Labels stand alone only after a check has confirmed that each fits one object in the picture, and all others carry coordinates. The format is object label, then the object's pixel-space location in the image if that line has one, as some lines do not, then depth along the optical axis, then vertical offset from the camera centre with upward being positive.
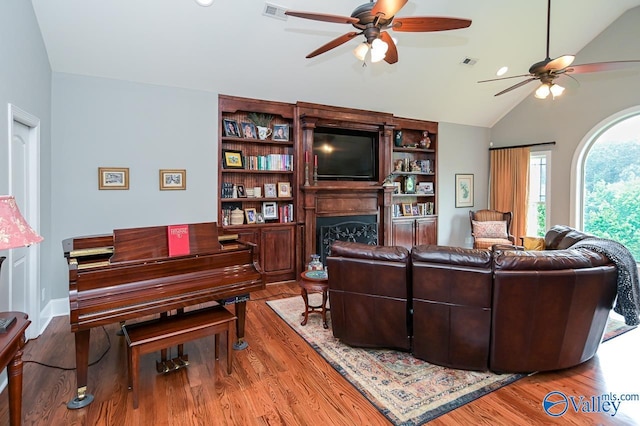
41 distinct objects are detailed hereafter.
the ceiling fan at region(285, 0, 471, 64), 2.20 +1.34
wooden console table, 1.65 -0.87
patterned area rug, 2.09 -1.29
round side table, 3.17 -0.78
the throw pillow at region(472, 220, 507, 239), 6.20 -0.42
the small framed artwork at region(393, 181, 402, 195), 5.93 +0.37
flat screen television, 5.36 +0.93
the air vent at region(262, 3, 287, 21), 3.44 +2.14
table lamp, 1.56 -0.12
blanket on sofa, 2.44 -0.56
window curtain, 6.46 +0.50
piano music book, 2.47 -0.26
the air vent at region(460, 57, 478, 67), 5.07 +2.32
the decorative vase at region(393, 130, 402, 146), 6.25 +1.34
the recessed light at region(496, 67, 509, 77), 5.54 +2.37
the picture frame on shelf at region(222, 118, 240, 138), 4.67 +1.15
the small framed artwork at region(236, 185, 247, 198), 4.83 +0.23
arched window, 5.24 +0.46
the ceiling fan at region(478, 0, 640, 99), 3.26 +1.47
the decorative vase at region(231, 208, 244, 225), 4.72 -0.15
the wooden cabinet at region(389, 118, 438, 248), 6.29 +0.52
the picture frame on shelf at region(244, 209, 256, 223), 4.88 -0.13
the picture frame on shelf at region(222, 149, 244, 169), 4.70 +0.69
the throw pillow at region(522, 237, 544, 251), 4.88 -0.56
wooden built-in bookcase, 4.77 +0.37
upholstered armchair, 6.09 -0.40
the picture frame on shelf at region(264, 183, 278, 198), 5.04 +0.25
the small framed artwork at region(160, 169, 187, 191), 4.19 +0.36
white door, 2.76 +0.04
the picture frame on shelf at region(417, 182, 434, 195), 6.68 +0.41
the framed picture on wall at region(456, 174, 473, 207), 6.95 +0.38
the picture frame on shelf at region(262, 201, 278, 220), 5.02 -0.05
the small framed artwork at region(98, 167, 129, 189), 3.85 +0.35
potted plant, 4.90 +1.30
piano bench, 2.10 -0.87
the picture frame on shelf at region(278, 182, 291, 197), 5.12 +0.28
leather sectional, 2.31 -0.72
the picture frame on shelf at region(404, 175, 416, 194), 6.42 +0.44
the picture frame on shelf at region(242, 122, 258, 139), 4.82 +1.15
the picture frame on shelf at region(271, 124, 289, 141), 5.04 +1.17
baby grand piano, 2.09 -0.52
